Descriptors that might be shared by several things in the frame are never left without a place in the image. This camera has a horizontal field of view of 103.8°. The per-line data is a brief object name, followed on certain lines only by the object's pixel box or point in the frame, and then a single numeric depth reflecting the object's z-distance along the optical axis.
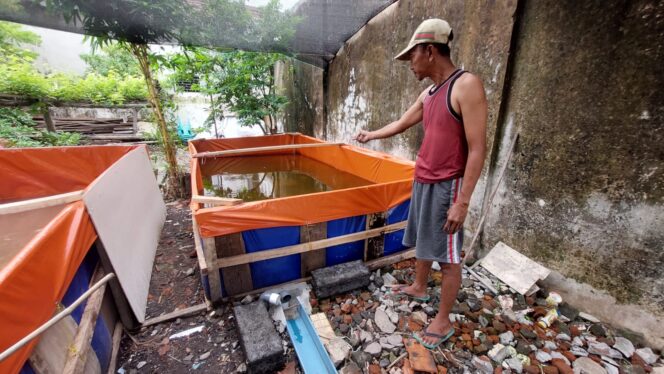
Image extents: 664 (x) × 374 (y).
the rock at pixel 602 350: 1.54
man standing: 1.28
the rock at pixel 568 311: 1.80
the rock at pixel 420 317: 1.78
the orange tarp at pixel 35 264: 0.79
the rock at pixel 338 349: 1.50
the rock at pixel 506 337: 1.64
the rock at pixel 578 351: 1.56
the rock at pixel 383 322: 1.73
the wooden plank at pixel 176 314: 1.82
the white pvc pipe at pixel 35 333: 0.66
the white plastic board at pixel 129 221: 1.65
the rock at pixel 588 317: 1.73
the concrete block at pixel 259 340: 1.42
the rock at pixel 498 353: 1.53
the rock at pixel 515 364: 1.47
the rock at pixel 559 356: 1.52
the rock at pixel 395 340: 1.62
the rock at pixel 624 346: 1.53
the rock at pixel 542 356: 1.53
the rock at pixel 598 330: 1.66
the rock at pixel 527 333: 1.66
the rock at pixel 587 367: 1.46
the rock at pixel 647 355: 1.47
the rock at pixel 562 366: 1.46
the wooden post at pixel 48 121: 5.62
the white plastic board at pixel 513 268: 1.96
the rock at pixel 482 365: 1.47
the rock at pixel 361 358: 1.50
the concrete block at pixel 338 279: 1.94
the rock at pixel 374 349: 1.56
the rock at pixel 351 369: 1.46
